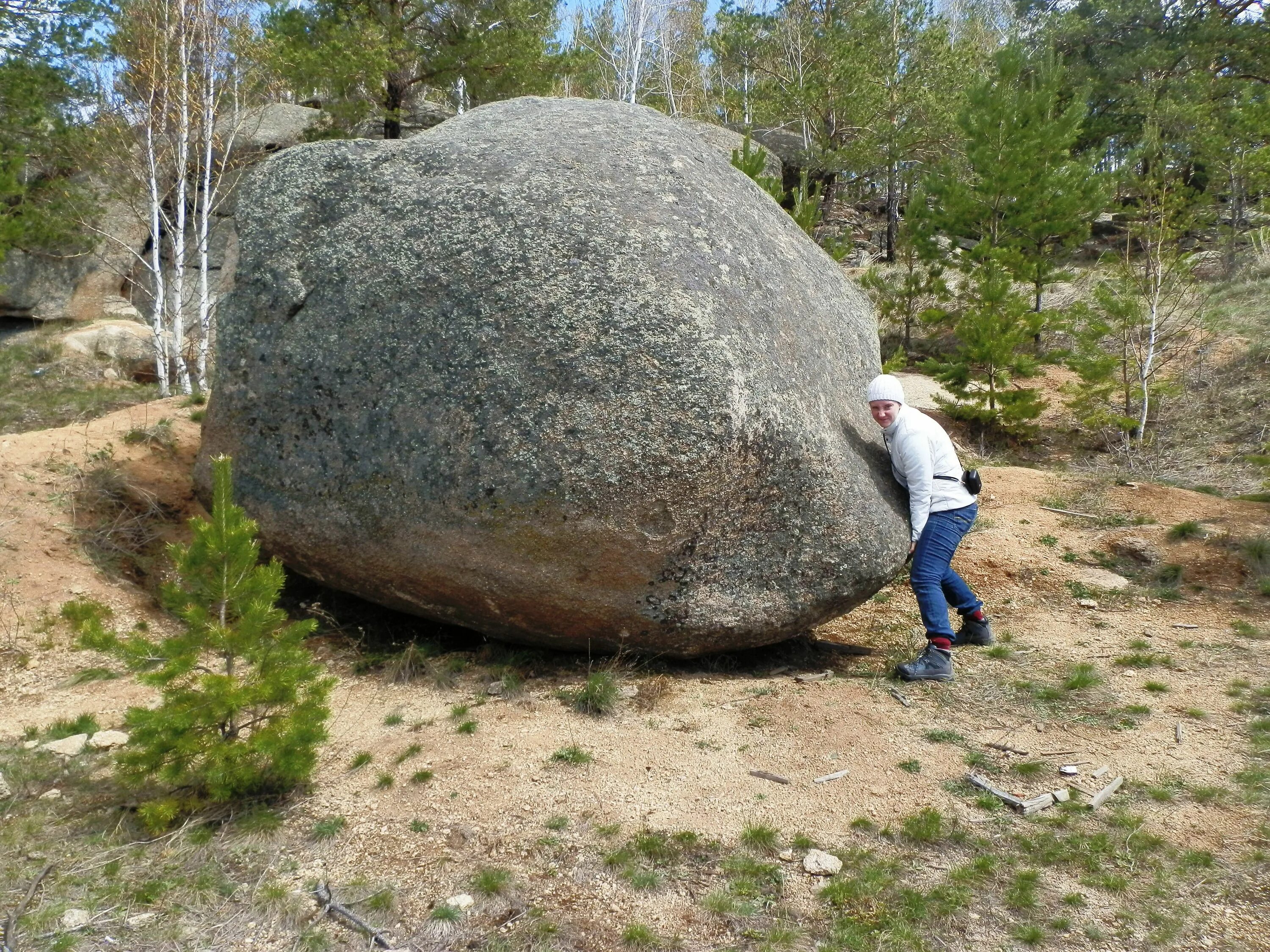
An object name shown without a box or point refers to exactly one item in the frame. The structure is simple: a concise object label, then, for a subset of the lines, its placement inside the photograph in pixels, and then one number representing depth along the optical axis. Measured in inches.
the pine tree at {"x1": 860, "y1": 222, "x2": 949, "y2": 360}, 615.2
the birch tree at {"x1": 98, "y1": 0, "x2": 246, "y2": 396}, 488.1
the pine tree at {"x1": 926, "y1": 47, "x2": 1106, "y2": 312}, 539.5
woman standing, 193.3
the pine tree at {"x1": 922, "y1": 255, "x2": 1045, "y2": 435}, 493.7
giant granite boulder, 171.5
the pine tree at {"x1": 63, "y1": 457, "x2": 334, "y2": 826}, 131.5
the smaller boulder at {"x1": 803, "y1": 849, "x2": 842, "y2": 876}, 129.6
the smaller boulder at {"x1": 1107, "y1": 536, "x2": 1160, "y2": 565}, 262.4
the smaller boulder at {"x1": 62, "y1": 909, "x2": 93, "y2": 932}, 115.6
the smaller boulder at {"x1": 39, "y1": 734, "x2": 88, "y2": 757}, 155.9
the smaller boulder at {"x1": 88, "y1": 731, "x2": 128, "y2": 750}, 158.6
